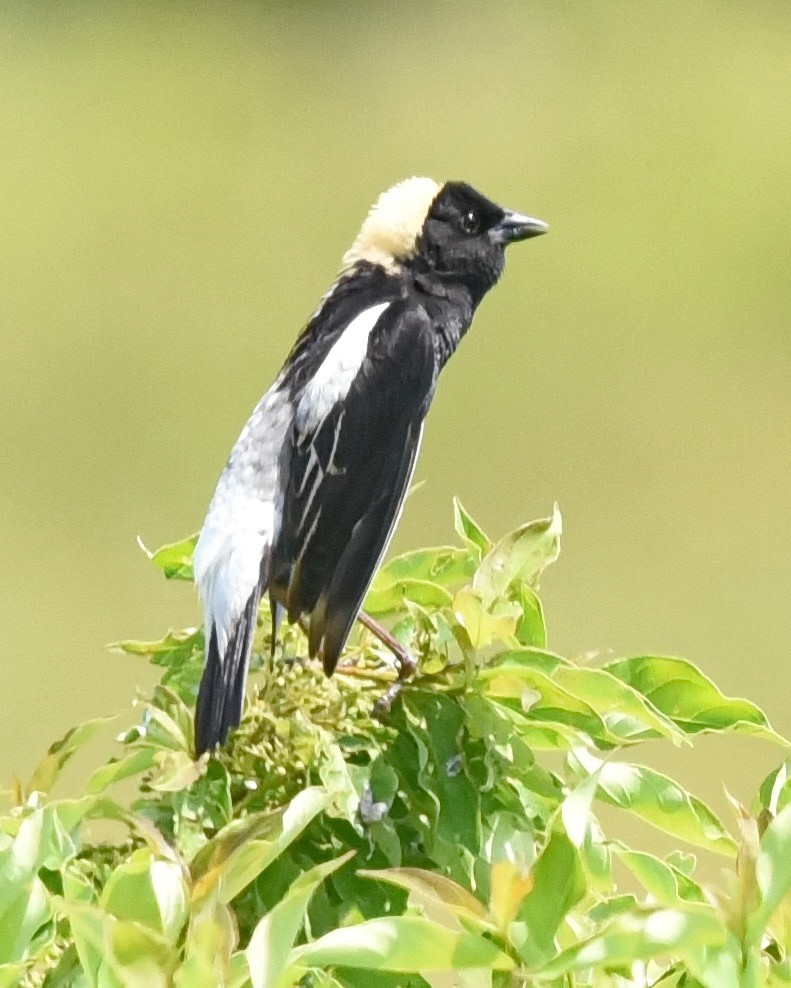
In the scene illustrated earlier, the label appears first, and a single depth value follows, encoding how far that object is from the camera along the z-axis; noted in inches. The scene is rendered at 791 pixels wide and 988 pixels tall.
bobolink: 184.6
